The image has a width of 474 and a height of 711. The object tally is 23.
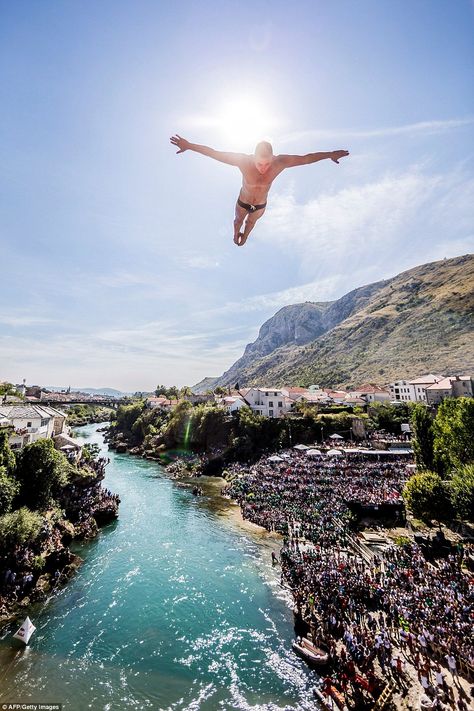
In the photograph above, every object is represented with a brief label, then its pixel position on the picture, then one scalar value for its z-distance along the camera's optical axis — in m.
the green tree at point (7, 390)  91.50
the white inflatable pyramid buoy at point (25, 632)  16.58
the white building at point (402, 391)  81.81
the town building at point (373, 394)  82.81
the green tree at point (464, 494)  22.66
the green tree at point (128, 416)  104.89
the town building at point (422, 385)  77.00
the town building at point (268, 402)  72.38
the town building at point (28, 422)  33.72
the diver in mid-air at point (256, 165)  4.11
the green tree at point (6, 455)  23.39
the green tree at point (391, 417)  58.01
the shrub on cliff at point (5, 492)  21.59
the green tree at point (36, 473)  24.75
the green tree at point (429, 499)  24.83
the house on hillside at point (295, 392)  82.82
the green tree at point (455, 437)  29.38
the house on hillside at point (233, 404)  71.22
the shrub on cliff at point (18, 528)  20.18
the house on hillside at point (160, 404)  97.06
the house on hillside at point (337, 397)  77.06
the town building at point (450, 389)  69.50
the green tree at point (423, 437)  34.38
